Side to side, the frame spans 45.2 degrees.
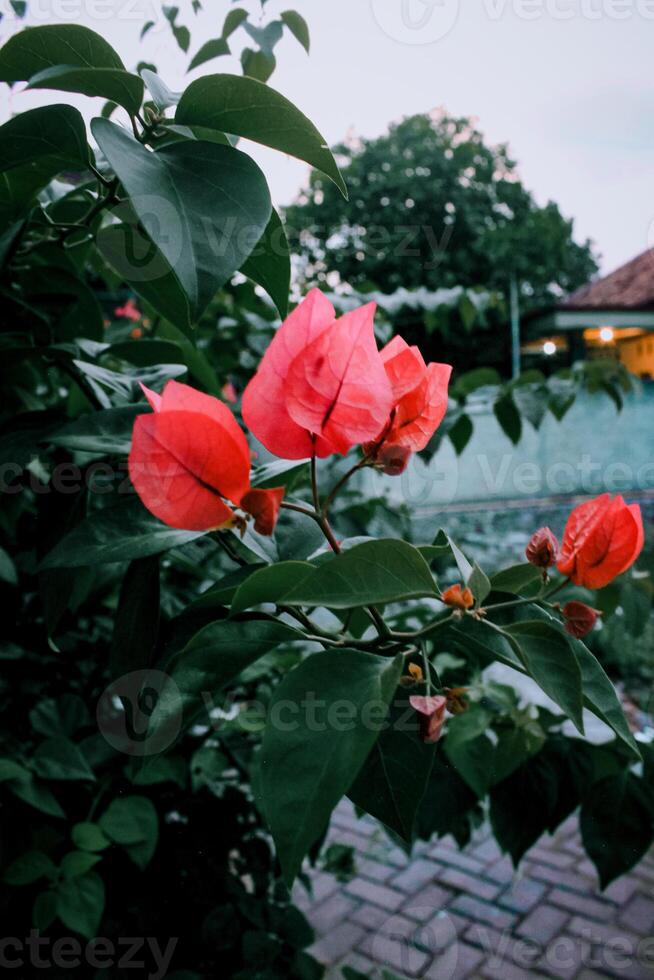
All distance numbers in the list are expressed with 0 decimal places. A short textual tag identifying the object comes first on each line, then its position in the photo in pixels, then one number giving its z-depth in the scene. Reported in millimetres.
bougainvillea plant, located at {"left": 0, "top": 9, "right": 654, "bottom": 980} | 369
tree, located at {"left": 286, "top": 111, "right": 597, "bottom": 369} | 16484
